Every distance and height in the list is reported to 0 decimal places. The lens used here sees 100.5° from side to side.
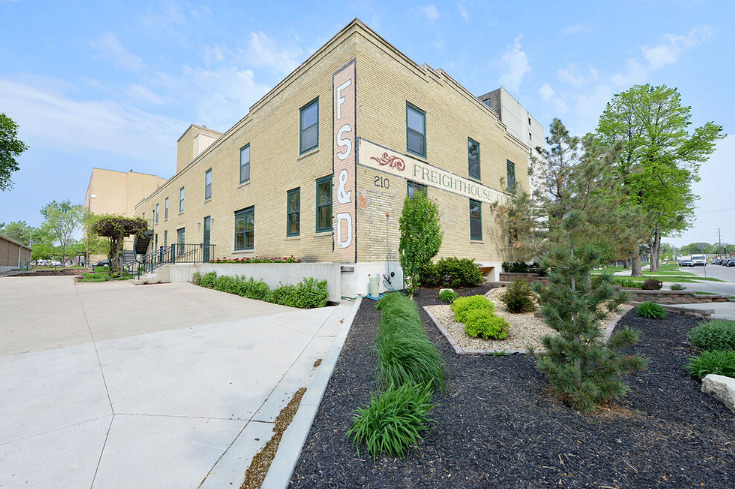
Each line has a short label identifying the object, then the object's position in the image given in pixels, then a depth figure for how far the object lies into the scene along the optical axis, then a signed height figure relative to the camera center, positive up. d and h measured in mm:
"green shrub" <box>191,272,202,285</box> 15345 -1121
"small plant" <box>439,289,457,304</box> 7648 -1040
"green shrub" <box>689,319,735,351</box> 3703 -1032
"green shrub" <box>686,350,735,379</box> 2992 -1118
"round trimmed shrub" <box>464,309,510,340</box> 4648 -1102
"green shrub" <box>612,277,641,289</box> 8602 -879
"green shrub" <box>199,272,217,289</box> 13952 -1121
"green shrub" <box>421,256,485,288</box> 10398 -700
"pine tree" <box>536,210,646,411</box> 2494 -696
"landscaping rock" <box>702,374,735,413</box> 2573 -1194
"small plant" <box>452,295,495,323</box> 5391 -912
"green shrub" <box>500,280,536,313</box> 6270 -938
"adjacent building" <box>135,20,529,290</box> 9617 +3705
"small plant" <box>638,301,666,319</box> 5820 -1104
